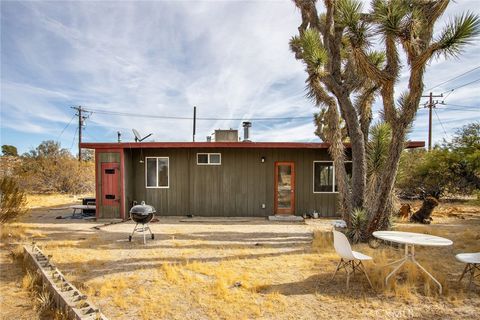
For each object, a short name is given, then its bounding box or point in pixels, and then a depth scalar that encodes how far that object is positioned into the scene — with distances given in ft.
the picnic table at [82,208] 31.30
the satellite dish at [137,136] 32.27
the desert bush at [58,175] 53.78
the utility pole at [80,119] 77.20
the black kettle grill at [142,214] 19.80
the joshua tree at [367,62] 16.15
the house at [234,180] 32.01
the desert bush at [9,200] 21.24
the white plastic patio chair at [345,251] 12.09
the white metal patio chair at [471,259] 11.86
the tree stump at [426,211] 28.09
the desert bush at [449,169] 34.11
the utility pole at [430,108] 66.13
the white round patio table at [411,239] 12.33
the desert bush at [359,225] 19.88
